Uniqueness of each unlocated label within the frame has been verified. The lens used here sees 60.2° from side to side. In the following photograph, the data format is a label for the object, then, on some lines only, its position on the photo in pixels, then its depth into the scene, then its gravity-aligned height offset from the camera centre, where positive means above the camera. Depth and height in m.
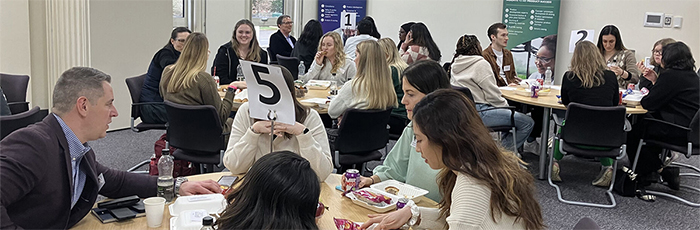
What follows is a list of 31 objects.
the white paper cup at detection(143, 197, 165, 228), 2.13 -0.69
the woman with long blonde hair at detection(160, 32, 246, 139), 4.36 -0.48
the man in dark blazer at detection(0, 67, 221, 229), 1.86 -0.49
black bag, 4.96 -1.23
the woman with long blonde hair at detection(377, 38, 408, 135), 5.00 -0.48
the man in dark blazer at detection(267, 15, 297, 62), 8.24 -0.31
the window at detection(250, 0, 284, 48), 9.55 +0.03
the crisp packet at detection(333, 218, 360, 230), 2.15 -0.72
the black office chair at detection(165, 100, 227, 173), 4.00 -0.79
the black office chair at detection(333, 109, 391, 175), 4.12 -0.80
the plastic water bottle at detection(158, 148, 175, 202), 2.41 -0.68
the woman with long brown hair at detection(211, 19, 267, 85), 6.17 -0.37
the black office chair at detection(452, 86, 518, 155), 5.28 -0.87
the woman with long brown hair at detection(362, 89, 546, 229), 1.93 -0.46
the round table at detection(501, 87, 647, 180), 5.19 -0.65
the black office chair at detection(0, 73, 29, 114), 4.94 -0.64
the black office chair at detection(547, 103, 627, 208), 4.64 -0.78
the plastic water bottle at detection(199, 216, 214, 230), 1.80 -0.61
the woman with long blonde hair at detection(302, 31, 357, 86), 6.05 -0.43
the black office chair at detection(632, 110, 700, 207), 4.69 -0.85
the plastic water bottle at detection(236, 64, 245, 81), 5.88 -0.57
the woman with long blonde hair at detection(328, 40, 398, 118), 4.35 -0.47
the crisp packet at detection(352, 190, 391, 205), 2.45 -0.71
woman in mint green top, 2.78 -0.61
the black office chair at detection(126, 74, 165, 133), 4.88 -0.72
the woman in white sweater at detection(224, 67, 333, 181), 2.84 -0.58
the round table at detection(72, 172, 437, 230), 2.14 -0.74
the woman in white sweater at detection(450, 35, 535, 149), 5.25 -0.51
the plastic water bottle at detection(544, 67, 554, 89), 6.22 -0.55
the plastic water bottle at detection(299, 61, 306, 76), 6.62 -0.55
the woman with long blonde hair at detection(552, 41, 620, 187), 4.92 -0.40
